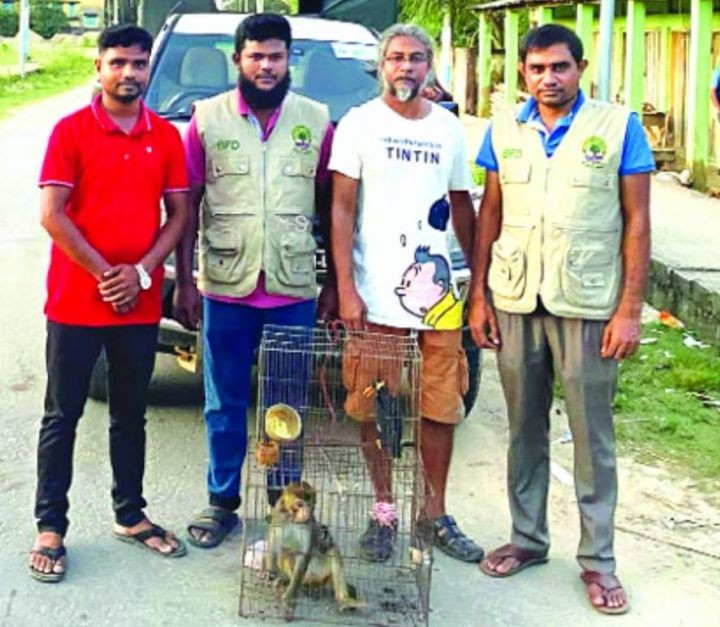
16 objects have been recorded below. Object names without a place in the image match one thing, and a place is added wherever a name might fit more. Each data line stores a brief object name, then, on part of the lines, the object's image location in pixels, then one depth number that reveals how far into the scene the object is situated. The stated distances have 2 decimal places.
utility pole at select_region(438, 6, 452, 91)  25.58
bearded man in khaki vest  4.74
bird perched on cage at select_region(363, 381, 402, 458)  4.69
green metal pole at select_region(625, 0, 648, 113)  15.57
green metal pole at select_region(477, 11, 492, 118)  24.61
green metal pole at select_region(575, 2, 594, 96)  17.23
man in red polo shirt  4.52
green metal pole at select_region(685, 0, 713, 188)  14.05
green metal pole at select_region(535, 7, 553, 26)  19.99
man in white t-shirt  4.62
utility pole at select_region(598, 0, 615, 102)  10.18
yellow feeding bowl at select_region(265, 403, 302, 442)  4.45
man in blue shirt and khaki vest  4.43
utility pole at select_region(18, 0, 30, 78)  45.61
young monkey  4.35
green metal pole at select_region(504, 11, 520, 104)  21.91
